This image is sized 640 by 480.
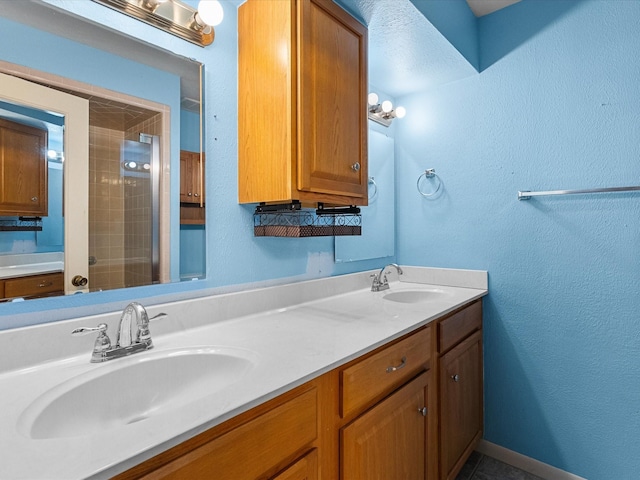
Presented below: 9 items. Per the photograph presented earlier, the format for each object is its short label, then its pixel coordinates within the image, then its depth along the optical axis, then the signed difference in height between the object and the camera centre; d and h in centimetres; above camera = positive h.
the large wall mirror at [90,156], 90 +25
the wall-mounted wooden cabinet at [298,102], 118 +50
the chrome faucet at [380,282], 192 -24
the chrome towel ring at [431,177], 213 +38
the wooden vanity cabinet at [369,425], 67 -50
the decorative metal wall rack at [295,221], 133 +8
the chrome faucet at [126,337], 92 -27
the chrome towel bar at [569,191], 151 +22
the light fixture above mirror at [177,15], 108 +74
